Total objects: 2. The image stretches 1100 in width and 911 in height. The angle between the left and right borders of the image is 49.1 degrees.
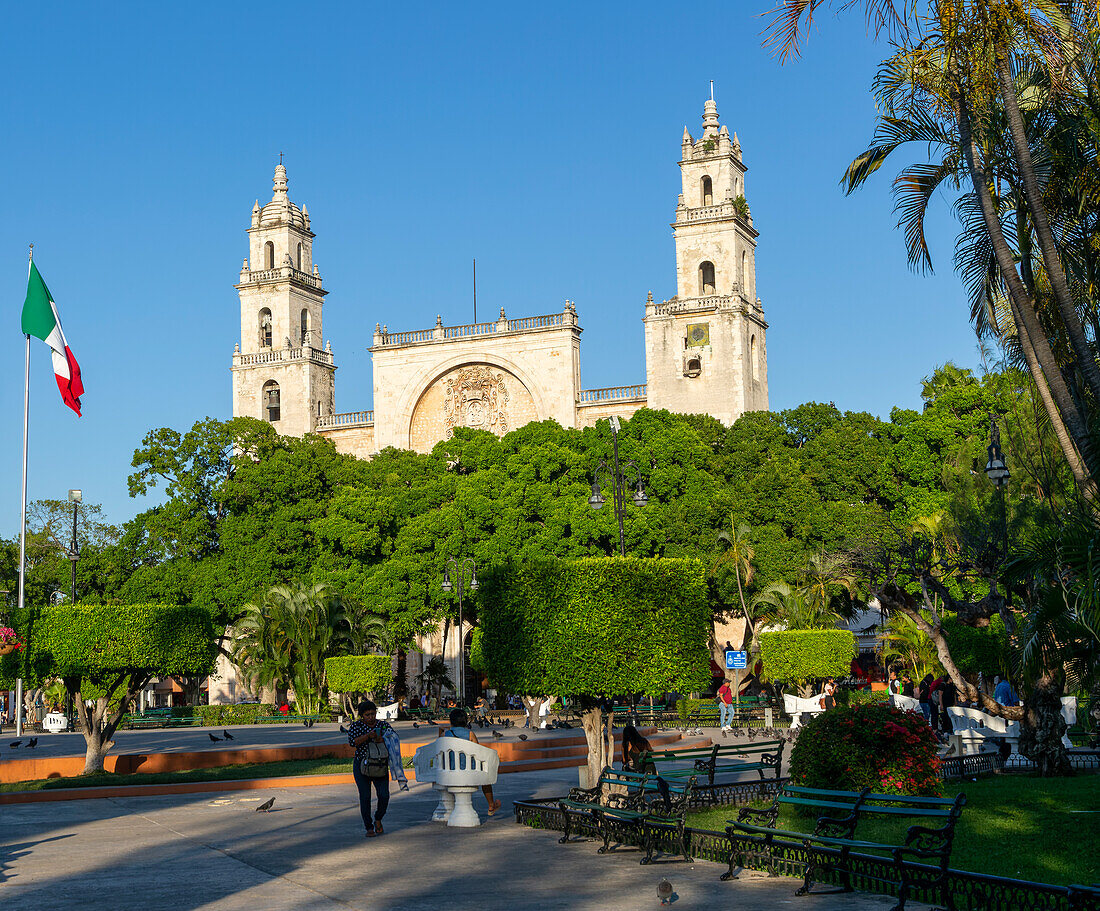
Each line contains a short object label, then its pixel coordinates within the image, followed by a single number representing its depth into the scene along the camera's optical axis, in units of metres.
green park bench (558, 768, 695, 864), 9.97
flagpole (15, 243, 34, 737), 28.20
